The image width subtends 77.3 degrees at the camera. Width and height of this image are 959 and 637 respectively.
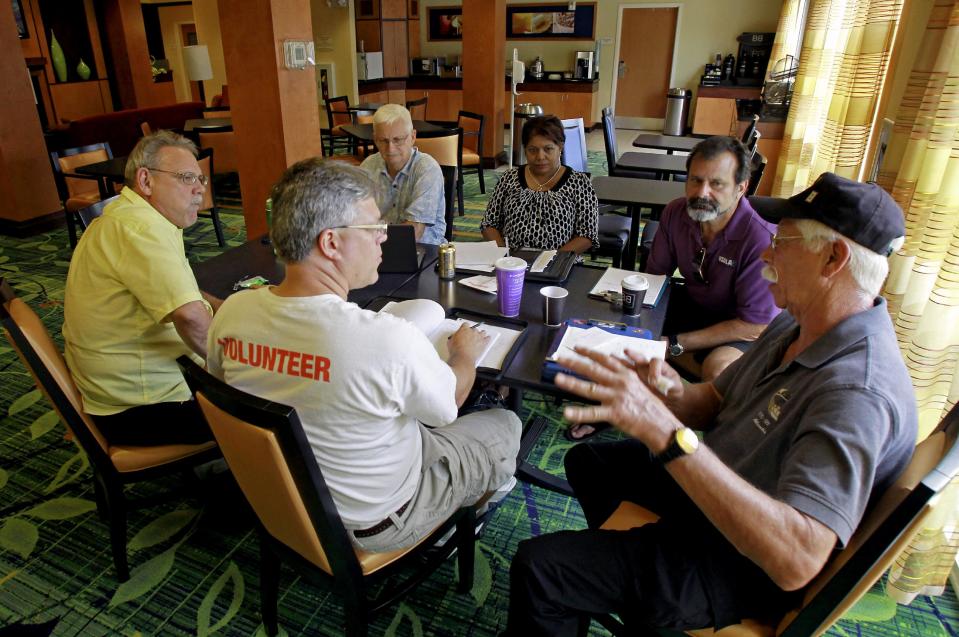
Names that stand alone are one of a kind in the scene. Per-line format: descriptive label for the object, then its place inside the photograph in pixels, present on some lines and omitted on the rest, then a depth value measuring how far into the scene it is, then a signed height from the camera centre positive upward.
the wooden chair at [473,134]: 6.23 -0.59
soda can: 2.30 -0.67
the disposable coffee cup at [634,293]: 1.98 -0.66
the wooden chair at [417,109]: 7.27 -0.53
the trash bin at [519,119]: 6.99 -0.57
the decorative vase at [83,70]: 9.00 -0.08
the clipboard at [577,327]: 1.64 -0.72
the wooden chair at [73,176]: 4.62 -0.80
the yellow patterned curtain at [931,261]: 1.61 -0.45
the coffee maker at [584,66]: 10.30 +0.19
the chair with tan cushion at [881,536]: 1.01 -0.74
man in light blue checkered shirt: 3.03 -0.50
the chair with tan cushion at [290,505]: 1.20 -0.91
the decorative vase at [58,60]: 8.76 +0.04
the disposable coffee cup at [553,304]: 1.93 -0.68
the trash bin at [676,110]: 10.23 -0.48
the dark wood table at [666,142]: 5.22 -0.51
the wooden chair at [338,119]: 7.14 -0.63
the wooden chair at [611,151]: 4.99 -0.58
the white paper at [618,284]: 2.16 -0.72
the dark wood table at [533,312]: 1.69 -0.74
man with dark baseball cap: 1.07 -0.67
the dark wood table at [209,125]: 5.89 -0.54
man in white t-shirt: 1.25 -0.57
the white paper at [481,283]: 2.20 -0.72
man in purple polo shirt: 2.30 -0.63
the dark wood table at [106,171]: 4.32 -0.72
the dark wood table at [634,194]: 3.58 -0.66
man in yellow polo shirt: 1.80 -0.69
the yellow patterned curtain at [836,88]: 3.20 -0.02
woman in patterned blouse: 2.98 -0.60
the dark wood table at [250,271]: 2.23 -0.75
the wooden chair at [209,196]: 4.79 -0.96
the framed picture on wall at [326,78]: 9.34 -0.11
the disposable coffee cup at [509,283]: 1.92 -0.62
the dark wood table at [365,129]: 5.79 -0.53
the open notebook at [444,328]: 1.75 -0.74
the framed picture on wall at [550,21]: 10.85 +0.96
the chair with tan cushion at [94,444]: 1.60 -1.05
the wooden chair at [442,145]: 4.96 -0.55
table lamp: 7.80 +0.06
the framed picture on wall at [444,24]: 11.48 +0.90
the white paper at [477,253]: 2.42 -0.69
